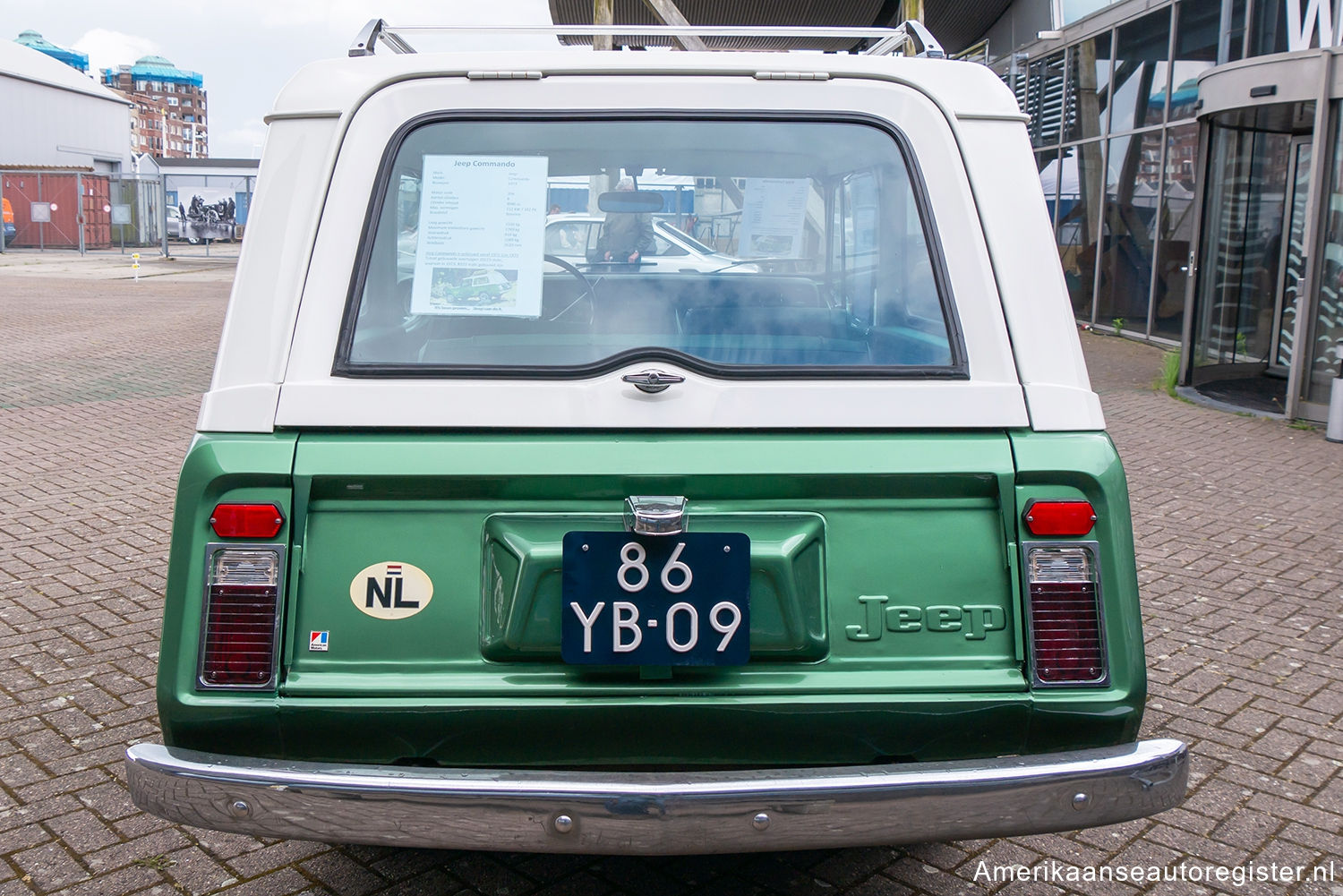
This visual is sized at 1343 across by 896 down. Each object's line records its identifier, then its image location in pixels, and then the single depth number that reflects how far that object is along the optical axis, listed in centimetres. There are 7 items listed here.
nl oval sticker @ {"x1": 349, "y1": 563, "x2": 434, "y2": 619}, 231
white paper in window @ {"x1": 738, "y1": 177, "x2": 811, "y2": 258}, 265
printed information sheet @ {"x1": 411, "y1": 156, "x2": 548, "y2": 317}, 251
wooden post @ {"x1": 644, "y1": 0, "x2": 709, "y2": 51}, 1094
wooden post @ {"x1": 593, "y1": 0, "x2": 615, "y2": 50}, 1080
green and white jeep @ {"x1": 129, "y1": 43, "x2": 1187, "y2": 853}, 228
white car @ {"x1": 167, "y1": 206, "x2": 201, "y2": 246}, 3877
